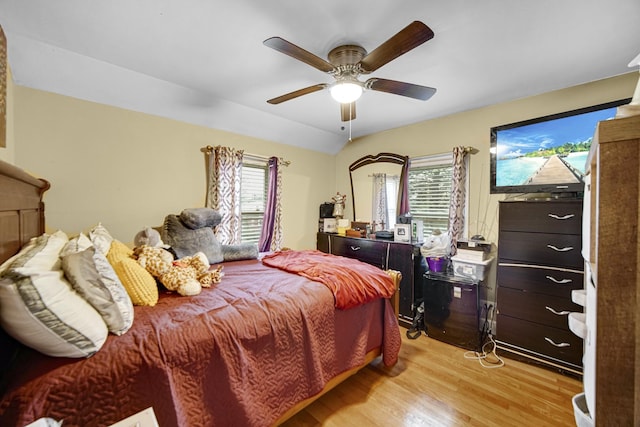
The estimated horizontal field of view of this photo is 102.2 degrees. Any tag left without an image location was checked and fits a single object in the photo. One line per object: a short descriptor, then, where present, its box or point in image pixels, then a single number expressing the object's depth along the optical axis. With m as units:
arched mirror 3.74
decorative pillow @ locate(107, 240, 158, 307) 1.42
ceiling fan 1.47
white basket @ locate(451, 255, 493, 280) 2.65
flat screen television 2.25
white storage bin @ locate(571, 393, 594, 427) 0.63
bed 0.88
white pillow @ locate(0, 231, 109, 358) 0.81
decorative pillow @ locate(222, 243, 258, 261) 2.77
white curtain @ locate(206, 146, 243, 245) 3.06
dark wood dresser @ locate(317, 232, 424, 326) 3.03
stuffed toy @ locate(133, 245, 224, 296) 1.67
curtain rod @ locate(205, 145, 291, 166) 3.41
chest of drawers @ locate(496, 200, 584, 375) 2.09
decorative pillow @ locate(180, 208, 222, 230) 2.57
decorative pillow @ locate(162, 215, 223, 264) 2.49
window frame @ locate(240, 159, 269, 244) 3.49
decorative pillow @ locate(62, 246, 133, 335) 1.03
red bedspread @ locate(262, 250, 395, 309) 1.83
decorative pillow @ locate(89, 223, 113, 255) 1.58
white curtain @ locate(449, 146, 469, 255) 3.03
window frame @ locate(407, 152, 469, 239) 3.09
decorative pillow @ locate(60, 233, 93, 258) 1.25
